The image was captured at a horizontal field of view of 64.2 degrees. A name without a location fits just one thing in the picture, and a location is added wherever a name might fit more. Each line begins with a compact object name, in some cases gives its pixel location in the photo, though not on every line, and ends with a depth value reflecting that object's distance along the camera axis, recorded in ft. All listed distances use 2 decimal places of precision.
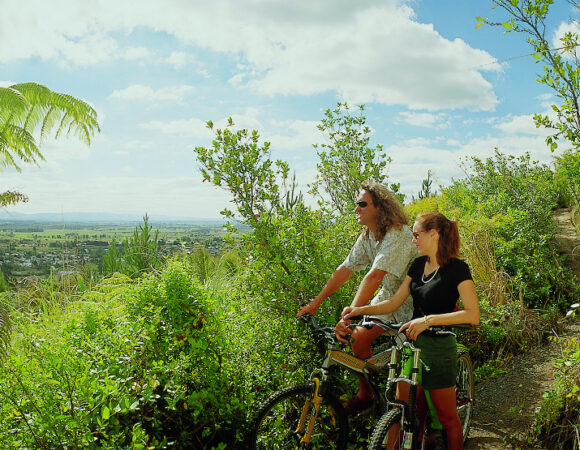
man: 10.96
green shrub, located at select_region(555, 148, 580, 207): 35.94
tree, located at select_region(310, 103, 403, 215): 18.84
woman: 9.73
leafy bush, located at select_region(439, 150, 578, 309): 22.09
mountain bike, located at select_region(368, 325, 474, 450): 9.01
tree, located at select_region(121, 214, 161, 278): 29.50
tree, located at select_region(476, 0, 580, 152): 9.42
